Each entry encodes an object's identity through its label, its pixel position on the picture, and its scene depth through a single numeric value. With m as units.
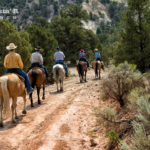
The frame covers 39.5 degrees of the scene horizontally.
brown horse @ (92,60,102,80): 20.33
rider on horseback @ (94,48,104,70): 20.56
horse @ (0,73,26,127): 7.25
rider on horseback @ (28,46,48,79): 11.36
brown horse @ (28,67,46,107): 11.08
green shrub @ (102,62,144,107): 8.48
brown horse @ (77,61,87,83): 18.67
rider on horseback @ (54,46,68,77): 14.67
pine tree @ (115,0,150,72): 16.19
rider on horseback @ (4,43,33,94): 8.41
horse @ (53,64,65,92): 13.91
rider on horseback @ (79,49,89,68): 19.20
